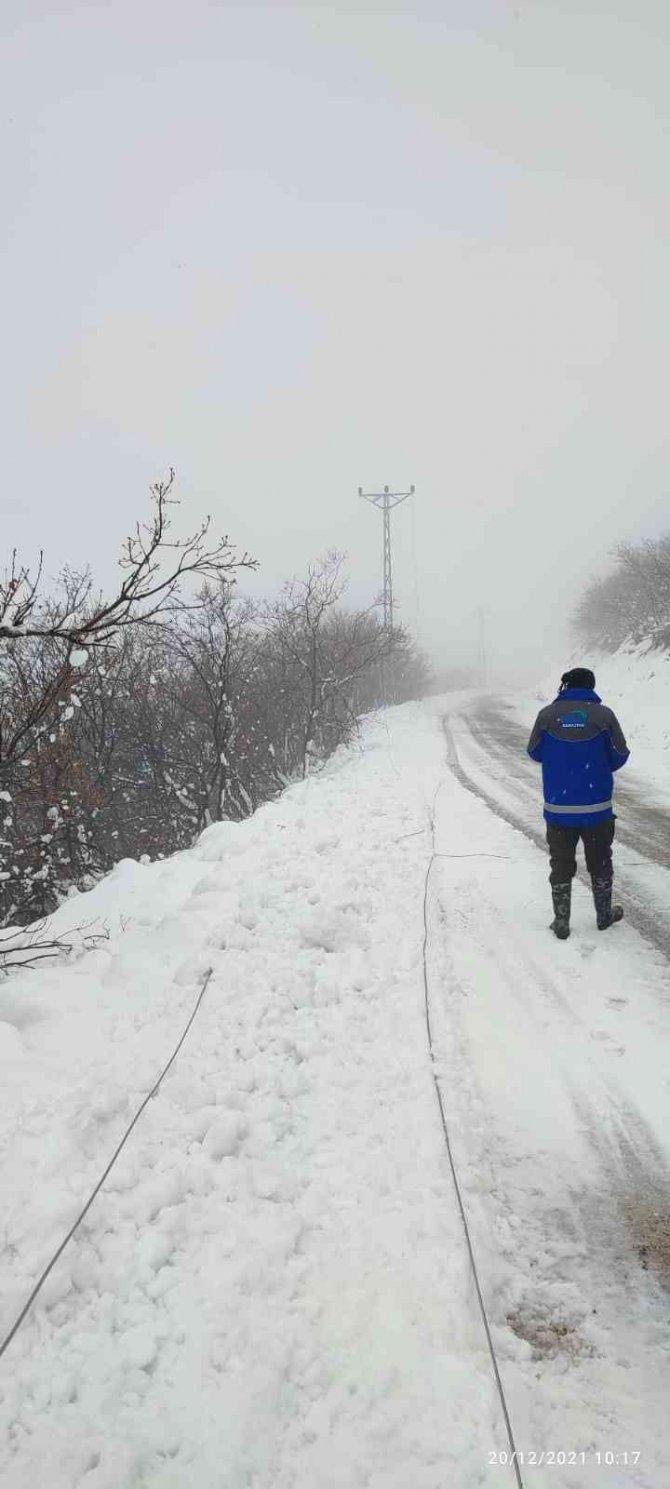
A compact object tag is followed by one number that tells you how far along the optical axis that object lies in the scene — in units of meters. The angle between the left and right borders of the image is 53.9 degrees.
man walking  4.96
